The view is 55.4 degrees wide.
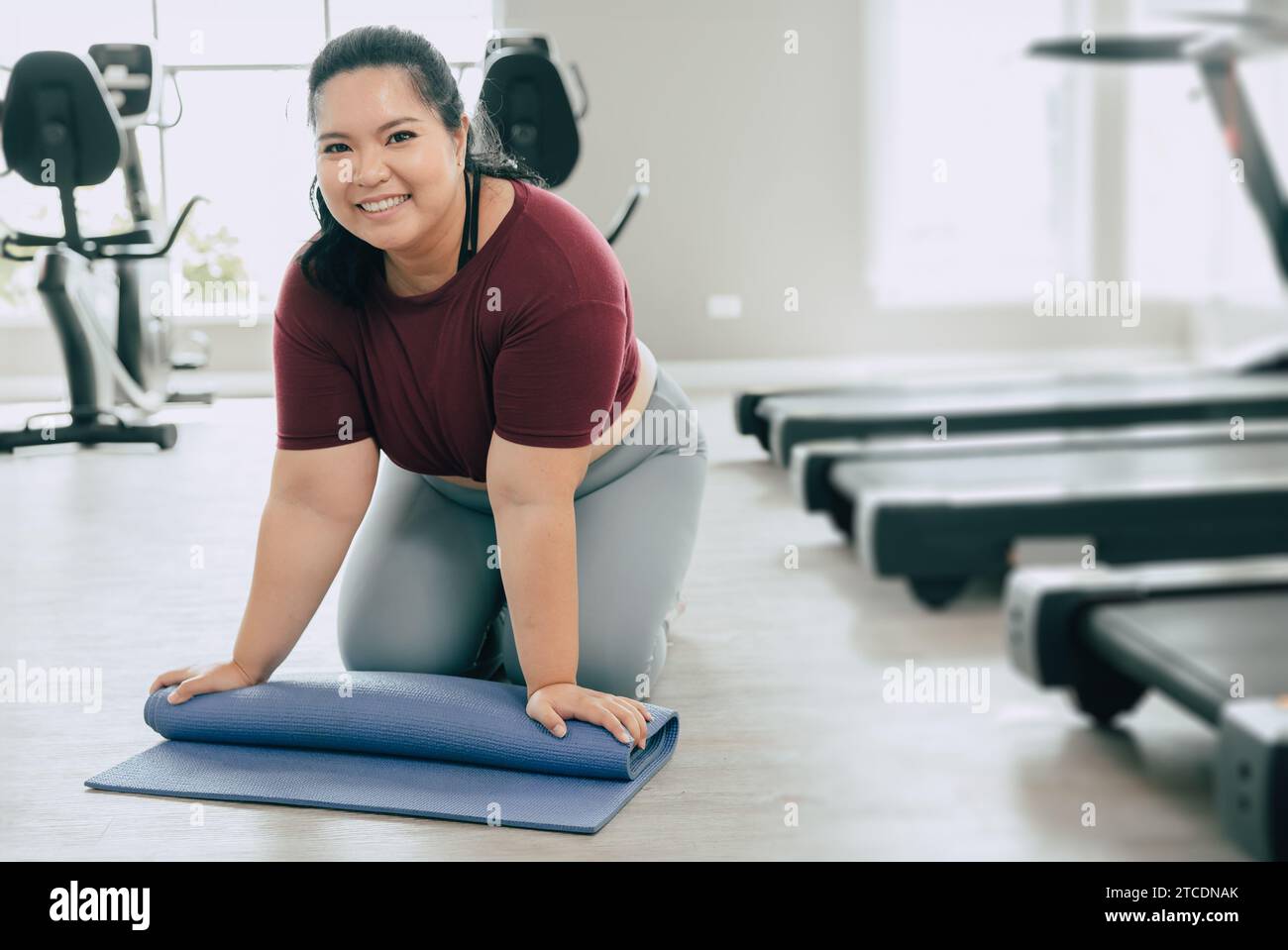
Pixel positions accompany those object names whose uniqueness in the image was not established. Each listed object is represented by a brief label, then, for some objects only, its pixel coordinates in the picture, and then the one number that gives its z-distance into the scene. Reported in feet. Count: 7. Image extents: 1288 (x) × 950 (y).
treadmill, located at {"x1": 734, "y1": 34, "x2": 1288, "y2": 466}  11.62
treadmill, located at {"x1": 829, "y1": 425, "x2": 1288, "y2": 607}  7.47
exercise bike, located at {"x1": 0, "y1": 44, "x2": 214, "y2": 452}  12.90
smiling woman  4.53
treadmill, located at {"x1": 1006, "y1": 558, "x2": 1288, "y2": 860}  4.03
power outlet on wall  20.80
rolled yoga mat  4.69
